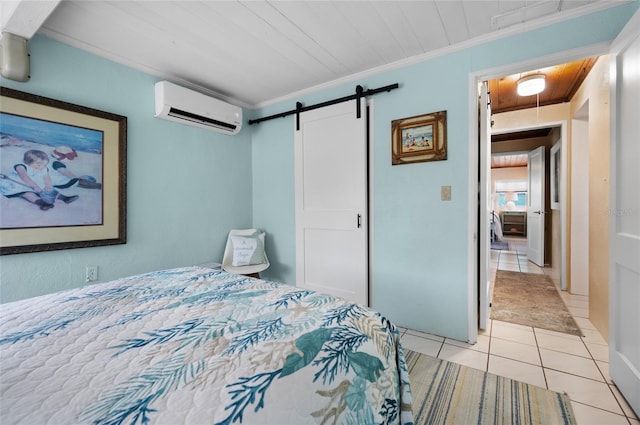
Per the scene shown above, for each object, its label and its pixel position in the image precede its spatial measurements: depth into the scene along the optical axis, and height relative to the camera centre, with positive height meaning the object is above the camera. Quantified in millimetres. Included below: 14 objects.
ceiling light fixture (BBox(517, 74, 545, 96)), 2859 +1335
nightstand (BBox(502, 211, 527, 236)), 8773 -333
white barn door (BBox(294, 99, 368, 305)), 2707 +107
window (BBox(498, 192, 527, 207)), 9969 +483
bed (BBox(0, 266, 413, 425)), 605 -411
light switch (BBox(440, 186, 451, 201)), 2283 +159
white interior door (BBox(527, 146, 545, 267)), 4684 +67
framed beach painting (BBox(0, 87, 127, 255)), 1825 +265
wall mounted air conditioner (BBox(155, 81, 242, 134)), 2521 +1009
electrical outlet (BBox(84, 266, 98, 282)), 2154 -481
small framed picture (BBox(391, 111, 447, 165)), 2299 +631
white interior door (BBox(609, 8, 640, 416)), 1469 -28
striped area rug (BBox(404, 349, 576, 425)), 1453 -1061
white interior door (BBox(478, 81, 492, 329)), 2381 -5
